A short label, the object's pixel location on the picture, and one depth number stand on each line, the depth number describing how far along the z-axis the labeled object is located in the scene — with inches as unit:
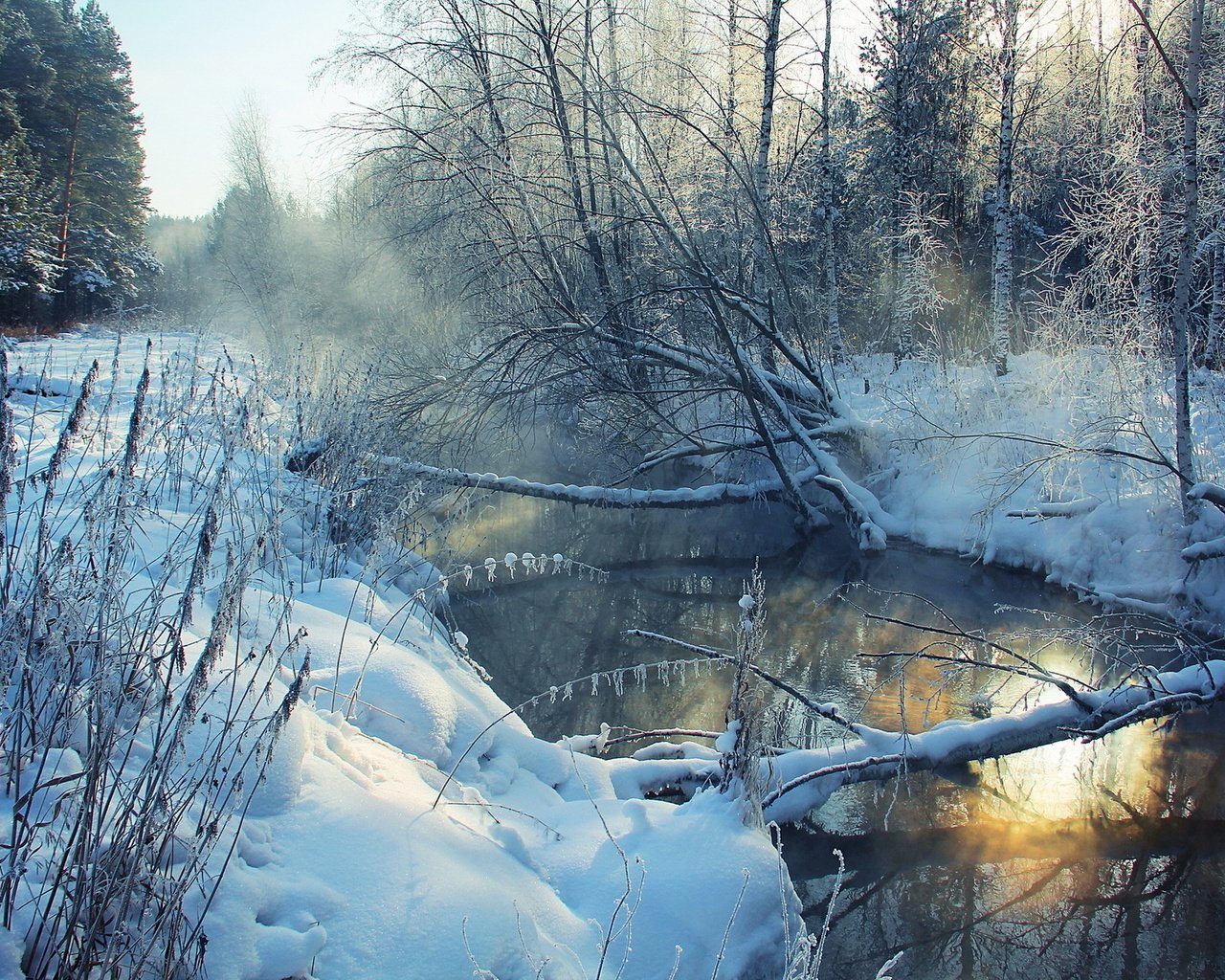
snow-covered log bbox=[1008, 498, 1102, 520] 291.6
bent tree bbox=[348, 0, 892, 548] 343.6
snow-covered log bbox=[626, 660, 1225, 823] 148.2
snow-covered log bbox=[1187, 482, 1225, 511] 222.7
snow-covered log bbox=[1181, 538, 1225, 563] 231.0
